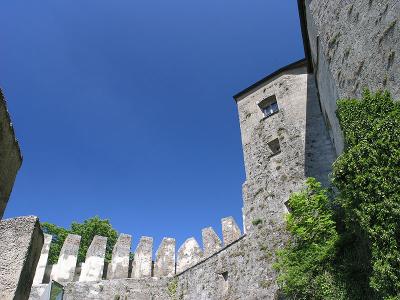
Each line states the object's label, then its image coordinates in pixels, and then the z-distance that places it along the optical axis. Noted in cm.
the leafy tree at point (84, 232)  2492
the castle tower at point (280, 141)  1438
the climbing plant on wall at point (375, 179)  607
